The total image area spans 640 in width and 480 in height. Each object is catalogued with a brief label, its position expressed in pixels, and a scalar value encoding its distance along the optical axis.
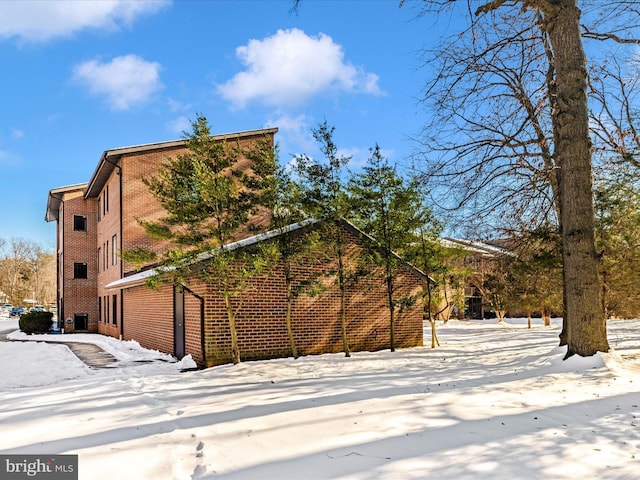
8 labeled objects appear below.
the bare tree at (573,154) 8.64
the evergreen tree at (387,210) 12.34
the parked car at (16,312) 49.35
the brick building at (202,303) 11.09
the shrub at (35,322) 24.67
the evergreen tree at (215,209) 9.93
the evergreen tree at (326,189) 11.41
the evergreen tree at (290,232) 11.02
